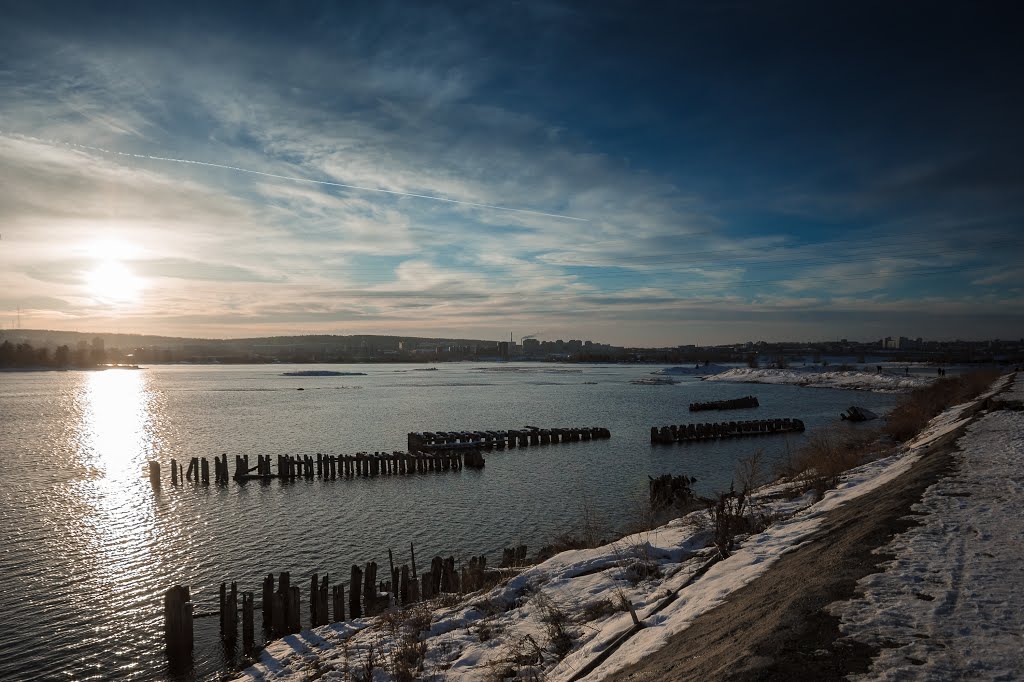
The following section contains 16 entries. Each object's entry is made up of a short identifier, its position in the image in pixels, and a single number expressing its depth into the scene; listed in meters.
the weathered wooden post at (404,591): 13.67
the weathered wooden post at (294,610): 13.13
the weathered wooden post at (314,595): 13.43
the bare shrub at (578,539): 14.63
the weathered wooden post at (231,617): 12.97
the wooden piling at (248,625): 12.63
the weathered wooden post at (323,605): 13.18
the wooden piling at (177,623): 12.06
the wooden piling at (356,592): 13.73
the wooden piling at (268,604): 13.33
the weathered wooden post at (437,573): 14.17
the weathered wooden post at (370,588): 13.67
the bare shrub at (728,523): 10.34
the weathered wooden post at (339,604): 13.12
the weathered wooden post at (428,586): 13.32
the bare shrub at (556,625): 8.20
